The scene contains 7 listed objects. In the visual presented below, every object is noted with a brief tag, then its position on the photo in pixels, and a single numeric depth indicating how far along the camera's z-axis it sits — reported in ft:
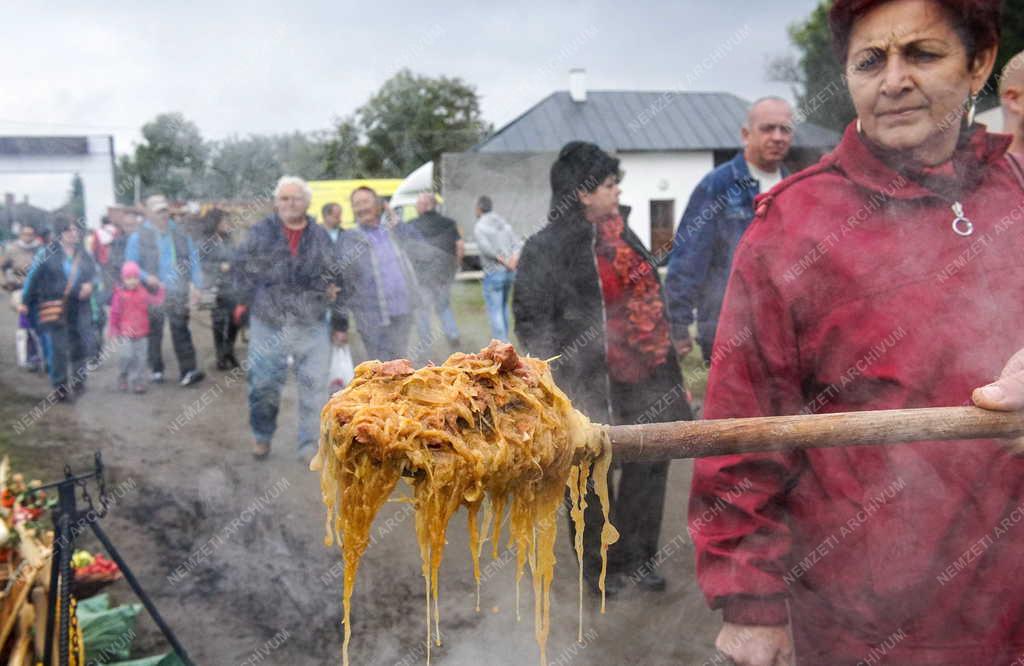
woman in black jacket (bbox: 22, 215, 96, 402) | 31.45
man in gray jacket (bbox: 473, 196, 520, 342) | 35.22
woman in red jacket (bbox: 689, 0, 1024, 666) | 6.91
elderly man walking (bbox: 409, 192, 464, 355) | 31.09
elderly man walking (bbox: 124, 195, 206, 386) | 31.96
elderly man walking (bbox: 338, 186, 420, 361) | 23.56
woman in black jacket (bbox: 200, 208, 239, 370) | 33.65
